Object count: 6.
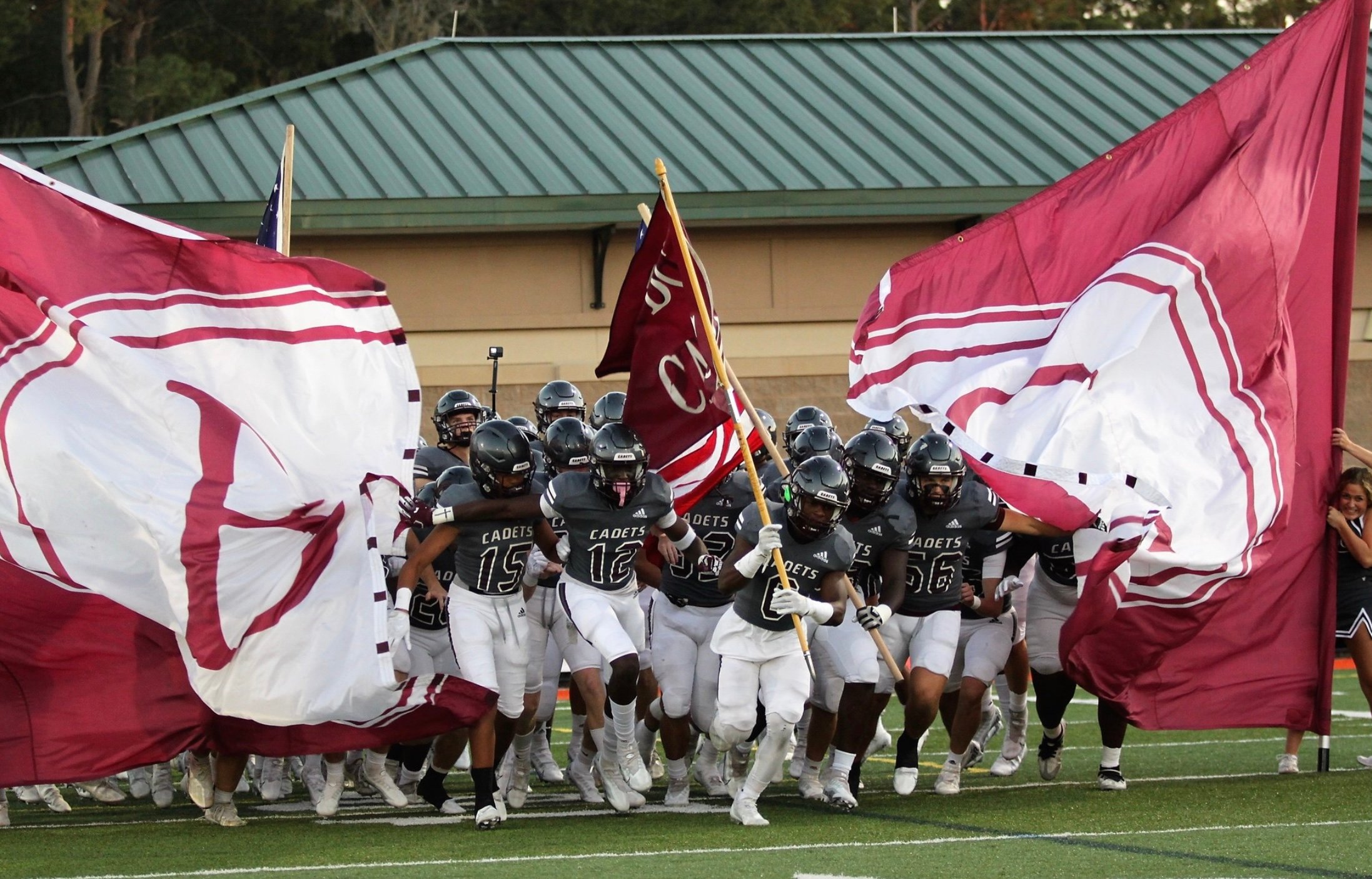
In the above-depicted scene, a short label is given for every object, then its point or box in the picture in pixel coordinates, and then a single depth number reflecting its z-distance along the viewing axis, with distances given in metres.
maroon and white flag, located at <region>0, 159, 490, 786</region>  16.70
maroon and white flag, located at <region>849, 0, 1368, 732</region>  18.36
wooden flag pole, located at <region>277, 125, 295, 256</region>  20.31
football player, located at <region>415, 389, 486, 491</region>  21.52
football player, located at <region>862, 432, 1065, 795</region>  19.62
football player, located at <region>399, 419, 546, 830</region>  18.62
